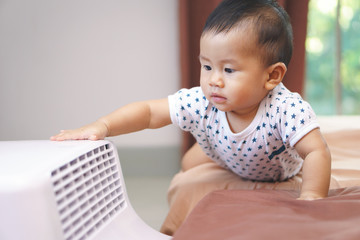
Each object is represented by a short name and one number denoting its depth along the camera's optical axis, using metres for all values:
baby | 0.90
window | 2.62
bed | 0.55
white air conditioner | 0.57
